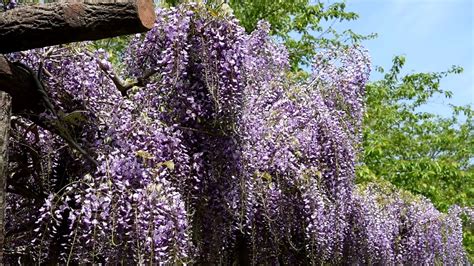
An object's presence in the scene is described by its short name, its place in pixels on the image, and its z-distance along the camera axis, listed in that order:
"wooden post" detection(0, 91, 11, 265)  2.83
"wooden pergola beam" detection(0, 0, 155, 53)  2.90
